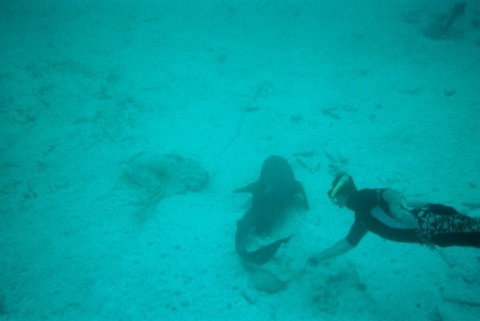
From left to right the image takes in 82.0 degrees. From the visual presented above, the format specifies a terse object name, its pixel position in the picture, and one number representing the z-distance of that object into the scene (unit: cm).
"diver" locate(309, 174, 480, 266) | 307
